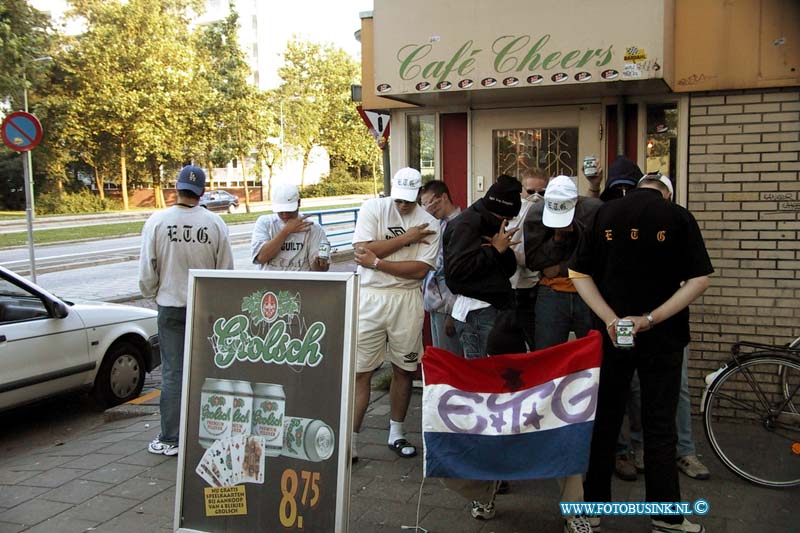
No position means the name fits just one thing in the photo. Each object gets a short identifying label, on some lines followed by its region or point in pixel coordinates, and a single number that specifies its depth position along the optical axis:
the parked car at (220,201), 48.03
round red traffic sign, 9.90
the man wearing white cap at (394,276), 4.91
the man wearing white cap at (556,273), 4.50
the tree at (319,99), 52.12
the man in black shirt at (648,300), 3.58
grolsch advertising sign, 3.44
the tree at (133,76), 41.81
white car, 6.14
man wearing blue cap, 5.21
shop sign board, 5.19
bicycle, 4.48
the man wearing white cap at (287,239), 5.36
